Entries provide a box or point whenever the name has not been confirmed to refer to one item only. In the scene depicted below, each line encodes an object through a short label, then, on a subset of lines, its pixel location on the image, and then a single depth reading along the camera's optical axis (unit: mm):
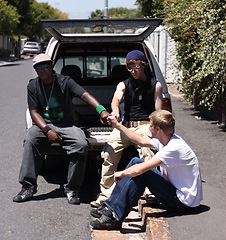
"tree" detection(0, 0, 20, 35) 42281
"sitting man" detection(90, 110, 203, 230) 4246
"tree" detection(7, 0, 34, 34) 53344
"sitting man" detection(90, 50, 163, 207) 5160
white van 5672
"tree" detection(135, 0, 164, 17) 19645
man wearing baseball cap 5301
